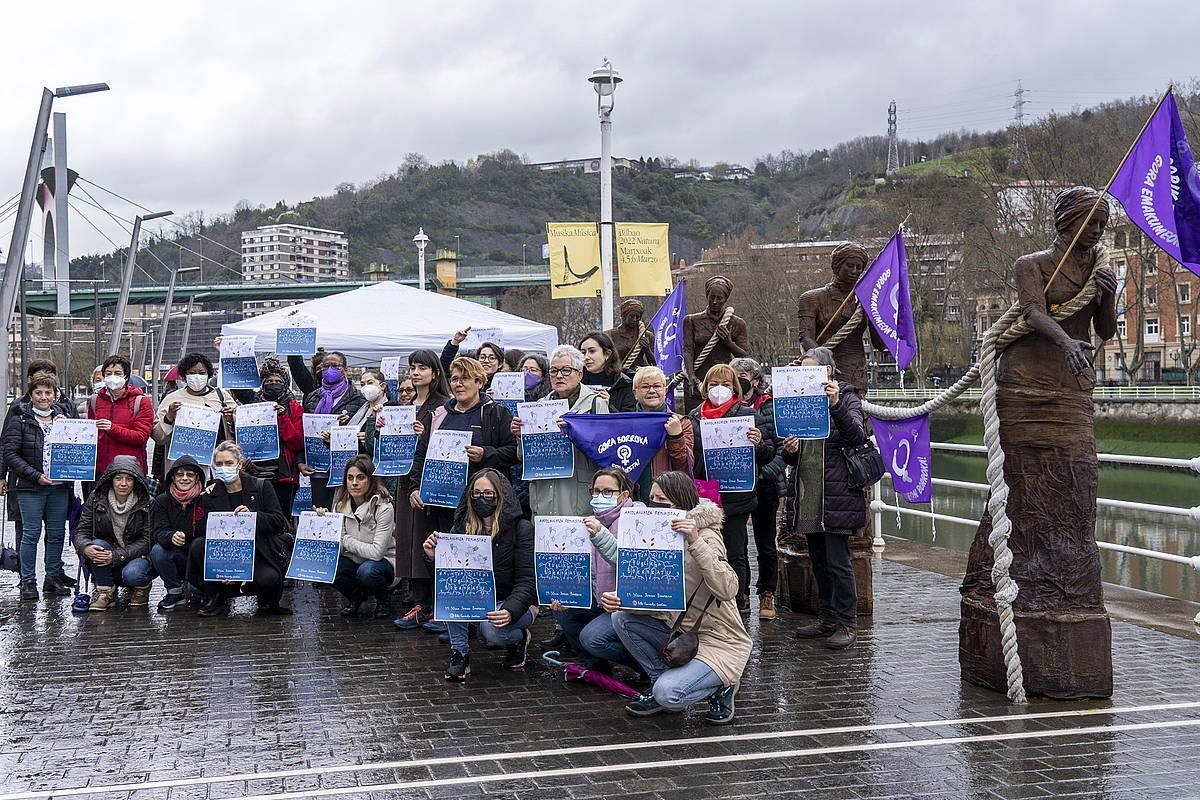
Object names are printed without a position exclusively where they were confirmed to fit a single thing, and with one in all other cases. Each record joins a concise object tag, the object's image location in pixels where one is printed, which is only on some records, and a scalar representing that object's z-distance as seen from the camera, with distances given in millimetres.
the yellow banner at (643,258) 16484
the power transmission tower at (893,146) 179875
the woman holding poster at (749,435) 8430
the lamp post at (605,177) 18031
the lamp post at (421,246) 32125
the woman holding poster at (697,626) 6441
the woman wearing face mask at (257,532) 9844
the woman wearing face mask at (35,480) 10469
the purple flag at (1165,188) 6730
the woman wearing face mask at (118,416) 10805
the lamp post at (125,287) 35812
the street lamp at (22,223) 15008
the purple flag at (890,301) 9211
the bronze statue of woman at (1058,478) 6930
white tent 14219
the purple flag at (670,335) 12422
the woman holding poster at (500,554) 7613
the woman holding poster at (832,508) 8266
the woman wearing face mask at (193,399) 10812
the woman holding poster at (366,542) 9656
